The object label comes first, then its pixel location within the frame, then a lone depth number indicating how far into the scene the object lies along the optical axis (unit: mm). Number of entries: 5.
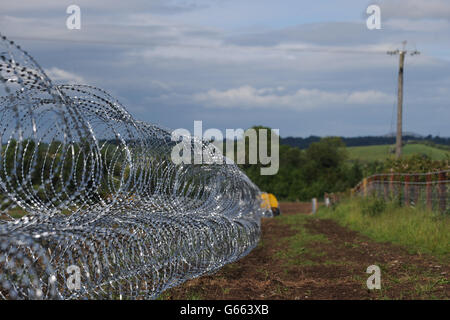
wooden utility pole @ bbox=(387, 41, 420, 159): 27328
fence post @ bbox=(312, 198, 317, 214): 27083
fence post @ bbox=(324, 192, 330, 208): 27180
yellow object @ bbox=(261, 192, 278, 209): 24600
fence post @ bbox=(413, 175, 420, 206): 16255
